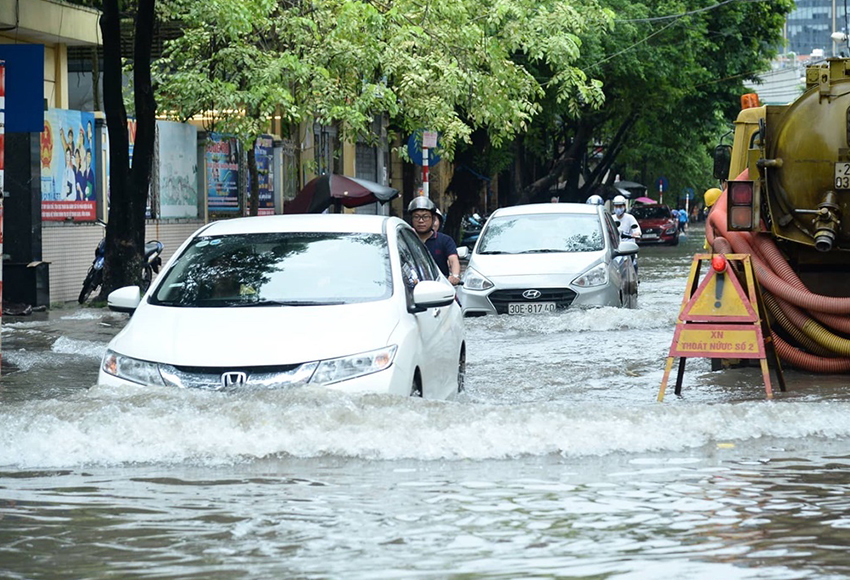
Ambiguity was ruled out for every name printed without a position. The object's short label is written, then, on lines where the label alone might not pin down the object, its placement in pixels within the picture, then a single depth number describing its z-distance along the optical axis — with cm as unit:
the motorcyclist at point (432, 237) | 1362
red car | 5512
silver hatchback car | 1753
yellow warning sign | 1044
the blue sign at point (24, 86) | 1306
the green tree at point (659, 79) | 4159
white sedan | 795
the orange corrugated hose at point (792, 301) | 1164
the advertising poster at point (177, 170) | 2714
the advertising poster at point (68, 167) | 2233
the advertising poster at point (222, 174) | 2977
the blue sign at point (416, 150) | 3055
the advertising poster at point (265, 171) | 3212
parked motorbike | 2187
